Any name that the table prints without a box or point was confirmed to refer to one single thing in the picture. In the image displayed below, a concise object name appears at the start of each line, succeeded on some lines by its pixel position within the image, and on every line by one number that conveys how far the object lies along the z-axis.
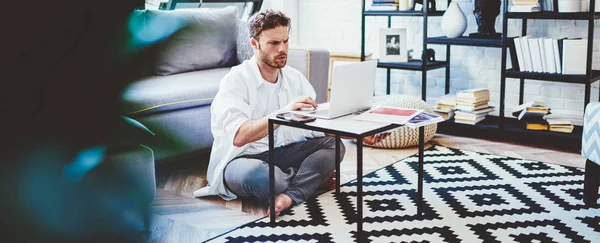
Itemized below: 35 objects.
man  2.43
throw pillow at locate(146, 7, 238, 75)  3.63
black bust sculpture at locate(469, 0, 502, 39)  3.92
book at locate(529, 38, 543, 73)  3.62
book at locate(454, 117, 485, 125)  3.92
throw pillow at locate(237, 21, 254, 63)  3.79
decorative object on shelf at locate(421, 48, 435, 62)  4.24
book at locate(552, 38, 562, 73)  3.54
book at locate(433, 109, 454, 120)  4.04
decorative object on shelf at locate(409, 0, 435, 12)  4.16
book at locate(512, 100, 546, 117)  3.77
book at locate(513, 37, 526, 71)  3.68
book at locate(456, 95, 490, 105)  3.92
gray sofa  3.16
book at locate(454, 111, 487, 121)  3.92
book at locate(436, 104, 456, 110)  4.04
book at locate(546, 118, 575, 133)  3.61
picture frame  4.23
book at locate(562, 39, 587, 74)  3.46
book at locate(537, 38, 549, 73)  3.59
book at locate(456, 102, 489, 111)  3.92
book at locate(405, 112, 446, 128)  2.19
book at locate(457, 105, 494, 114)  3.93
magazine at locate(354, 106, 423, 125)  2.22
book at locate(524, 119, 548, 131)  3.68
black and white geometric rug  2.31
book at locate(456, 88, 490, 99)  3.93
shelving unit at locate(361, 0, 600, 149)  3.44
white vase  4.02
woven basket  3.65
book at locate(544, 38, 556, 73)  3.56
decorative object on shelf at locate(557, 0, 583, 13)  3.44
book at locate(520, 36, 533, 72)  3.65
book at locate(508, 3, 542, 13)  3.59
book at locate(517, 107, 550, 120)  3.70
